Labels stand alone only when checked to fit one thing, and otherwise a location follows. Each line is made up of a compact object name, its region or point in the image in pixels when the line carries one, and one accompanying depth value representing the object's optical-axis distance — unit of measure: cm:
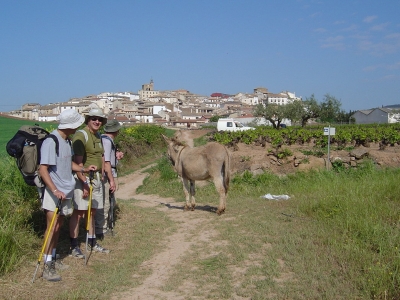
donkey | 891
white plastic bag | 1020
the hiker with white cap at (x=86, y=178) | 614
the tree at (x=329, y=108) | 5592
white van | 4275
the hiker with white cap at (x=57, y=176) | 515
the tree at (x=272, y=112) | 5397
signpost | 1450
